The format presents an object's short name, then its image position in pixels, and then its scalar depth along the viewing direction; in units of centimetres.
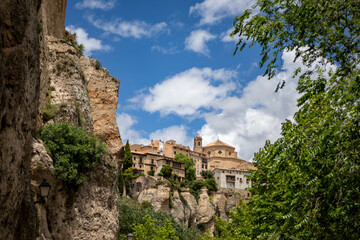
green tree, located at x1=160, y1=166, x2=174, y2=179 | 9021
